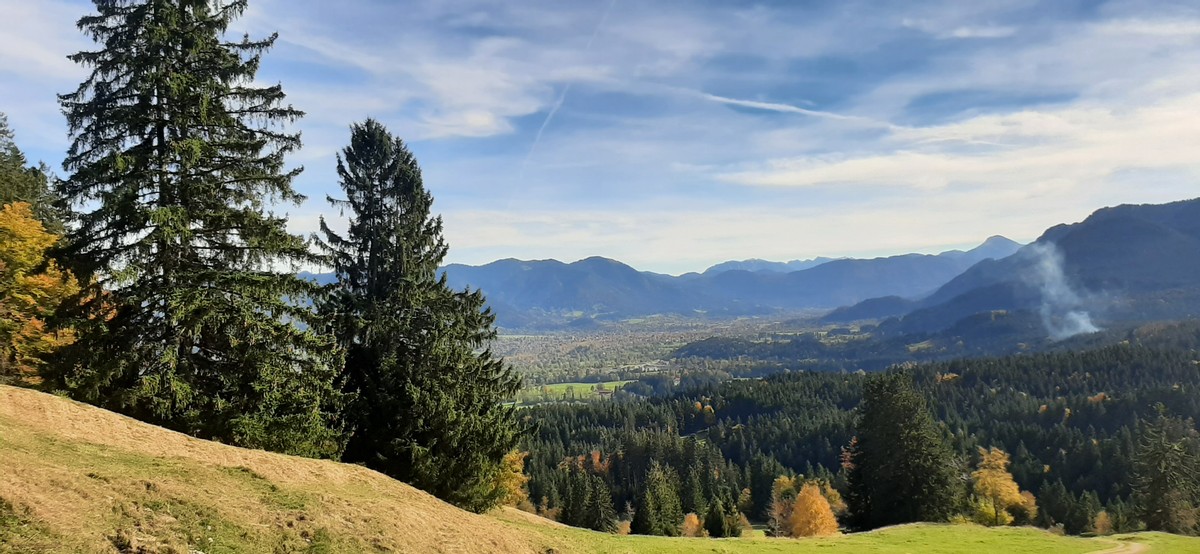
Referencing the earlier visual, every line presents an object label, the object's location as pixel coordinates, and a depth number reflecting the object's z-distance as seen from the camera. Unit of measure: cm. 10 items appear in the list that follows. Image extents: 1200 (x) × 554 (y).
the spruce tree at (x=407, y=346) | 2706
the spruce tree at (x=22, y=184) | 3979
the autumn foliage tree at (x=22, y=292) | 2883
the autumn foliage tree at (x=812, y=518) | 6850
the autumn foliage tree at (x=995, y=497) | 7886
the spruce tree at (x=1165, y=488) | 6191
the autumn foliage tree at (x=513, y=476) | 4294
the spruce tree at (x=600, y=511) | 7804
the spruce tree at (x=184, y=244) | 2052
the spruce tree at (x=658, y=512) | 6594
